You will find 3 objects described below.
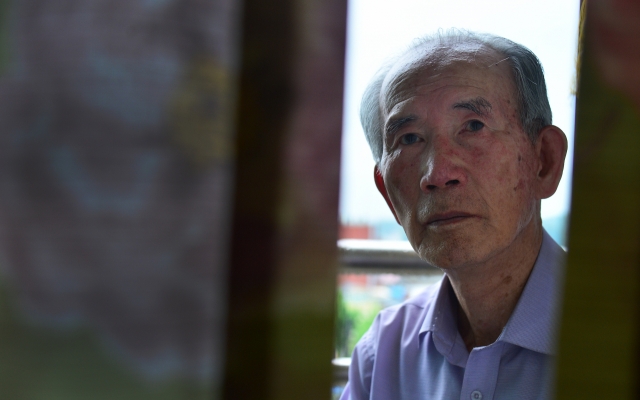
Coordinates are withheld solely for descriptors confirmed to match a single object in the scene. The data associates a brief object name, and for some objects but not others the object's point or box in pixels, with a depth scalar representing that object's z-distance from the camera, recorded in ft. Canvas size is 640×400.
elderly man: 3.48
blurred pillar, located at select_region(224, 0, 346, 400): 1.82
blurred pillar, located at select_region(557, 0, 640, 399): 2.00
